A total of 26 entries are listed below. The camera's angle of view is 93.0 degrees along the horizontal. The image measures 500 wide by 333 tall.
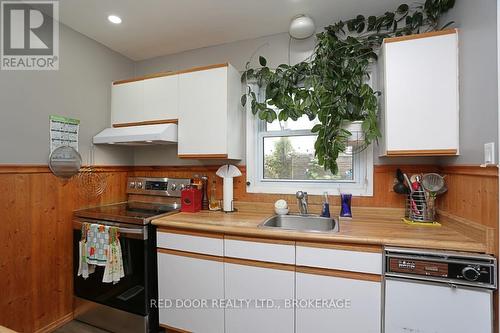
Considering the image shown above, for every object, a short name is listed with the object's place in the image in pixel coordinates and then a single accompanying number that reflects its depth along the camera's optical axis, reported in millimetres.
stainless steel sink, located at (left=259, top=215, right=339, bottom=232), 1828
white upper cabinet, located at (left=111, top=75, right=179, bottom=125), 2094
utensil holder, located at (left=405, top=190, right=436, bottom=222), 1617
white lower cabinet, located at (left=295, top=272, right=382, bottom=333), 1312
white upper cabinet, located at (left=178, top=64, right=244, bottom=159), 1933
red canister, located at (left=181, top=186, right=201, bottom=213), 2033
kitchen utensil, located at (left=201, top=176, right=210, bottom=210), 2160
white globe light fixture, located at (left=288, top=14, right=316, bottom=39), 1856
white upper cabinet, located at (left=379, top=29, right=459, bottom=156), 1438
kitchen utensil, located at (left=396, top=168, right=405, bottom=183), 1741
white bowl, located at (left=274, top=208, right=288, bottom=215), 1931
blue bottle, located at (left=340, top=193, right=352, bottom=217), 1823
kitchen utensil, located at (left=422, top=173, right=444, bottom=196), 1601
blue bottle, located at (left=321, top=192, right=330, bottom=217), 1851
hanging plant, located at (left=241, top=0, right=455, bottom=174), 1683
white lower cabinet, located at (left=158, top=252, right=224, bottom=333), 1607
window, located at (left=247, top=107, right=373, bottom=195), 1961
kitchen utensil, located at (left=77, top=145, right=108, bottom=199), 2123
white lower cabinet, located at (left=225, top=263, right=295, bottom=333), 1459
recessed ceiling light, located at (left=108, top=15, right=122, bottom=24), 1875
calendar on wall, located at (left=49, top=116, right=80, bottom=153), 1894
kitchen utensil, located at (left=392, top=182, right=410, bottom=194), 1712
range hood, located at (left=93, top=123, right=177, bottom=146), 1988
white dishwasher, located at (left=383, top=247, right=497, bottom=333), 1147
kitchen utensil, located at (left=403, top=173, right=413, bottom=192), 1698
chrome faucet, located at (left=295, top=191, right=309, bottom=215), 1915
